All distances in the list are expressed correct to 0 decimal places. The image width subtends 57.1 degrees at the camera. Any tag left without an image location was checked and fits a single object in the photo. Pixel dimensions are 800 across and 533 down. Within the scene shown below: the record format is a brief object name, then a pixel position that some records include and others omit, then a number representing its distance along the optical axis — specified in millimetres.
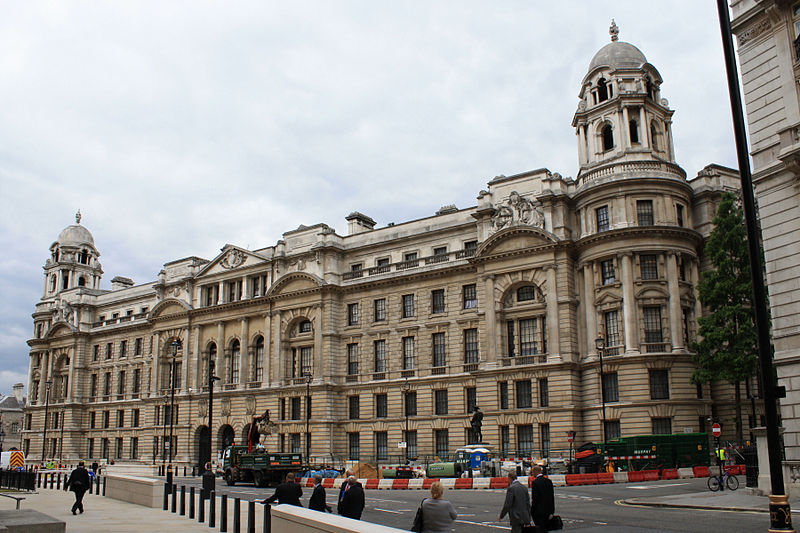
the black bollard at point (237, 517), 17312
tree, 37000
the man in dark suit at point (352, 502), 14336
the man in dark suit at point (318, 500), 15211
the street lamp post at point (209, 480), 26202
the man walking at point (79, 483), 22656
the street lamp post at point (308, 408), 53766
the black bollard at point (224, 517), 17828
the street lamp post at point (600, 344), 40684
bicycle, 27164
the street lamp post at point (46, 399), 75581
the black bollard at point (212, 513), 18516
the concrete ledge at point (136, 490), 24891
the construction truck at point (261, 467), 38781
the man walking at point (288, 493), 16141
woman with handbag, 10859
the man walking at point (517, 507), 12680
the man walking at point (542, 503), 13438
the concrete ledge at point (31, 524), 11896
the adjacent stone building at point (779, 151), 24334
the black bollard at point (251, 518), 15773
